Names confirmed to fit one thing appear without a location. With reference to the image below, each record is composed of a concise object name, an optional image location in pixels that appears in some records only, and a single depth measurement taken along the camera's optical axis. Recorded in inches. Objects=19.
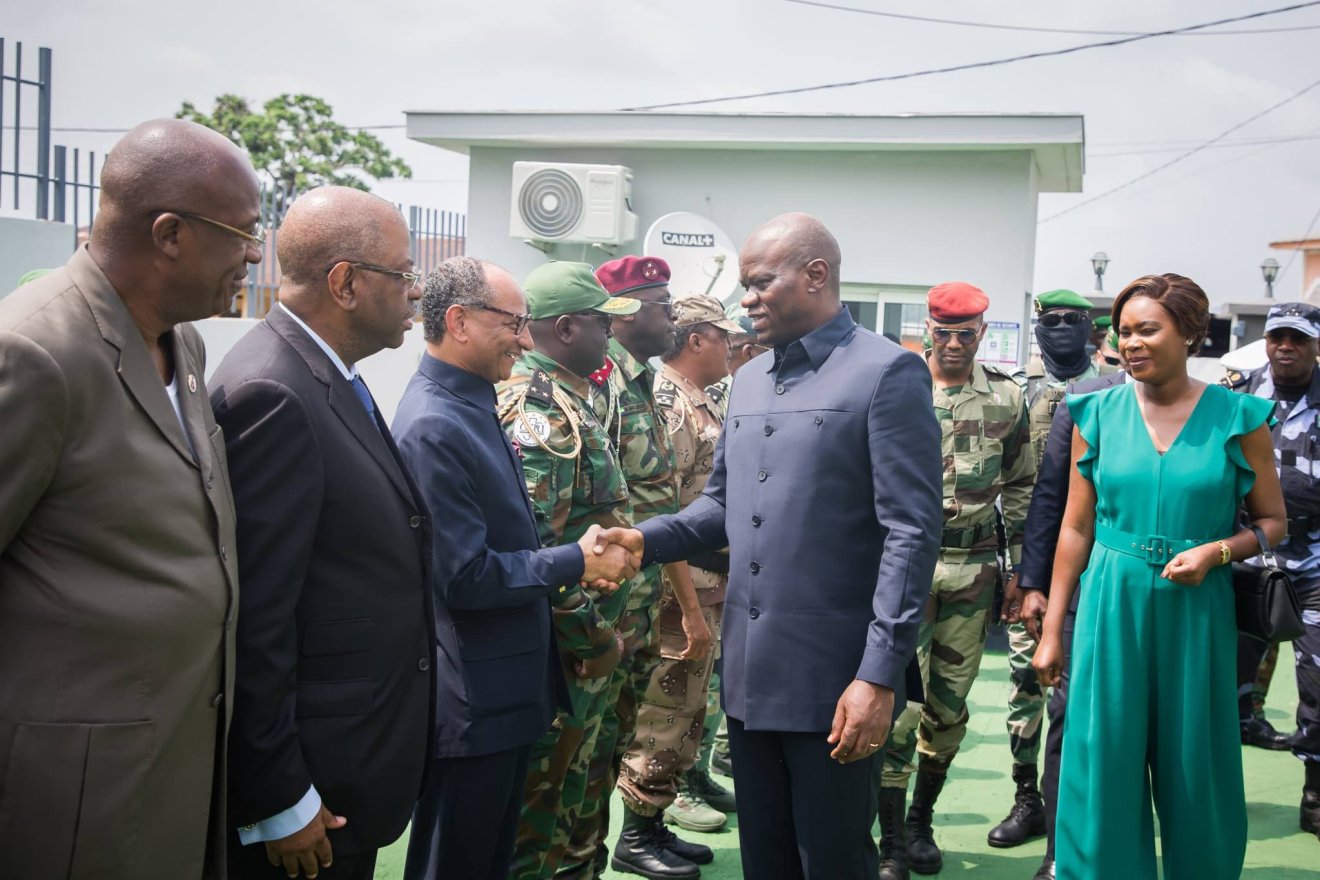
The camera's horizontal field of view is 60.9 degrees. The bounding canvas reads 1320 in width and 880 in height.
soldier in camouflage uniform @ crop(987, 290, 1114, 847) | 195.2
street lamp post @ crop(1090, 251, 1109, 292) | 791.1
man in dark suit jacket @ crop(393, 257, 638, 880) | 113.3
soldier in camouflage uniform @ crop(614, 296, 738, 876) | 183.5
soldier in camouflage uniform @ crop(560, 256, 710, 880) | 160.9
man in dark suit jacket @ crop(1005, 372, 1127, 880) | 166.1
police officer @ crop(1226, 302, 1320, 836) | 200.1
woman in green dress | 141.3
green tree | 1039.6
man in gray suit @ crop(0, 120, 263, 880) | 69.6
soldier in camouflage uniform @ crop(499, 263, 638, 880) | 138.8
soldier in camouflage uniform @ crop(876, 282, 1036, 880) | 181.6
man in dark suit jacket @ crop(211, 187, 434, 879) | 86.2
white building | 431.2
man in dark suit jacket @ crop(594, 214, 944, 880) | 115.2
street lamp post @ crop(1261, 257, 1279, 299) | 869.8
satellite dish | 439.5
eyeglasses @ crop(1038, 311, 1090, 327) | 227.3
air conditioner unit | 462.6
